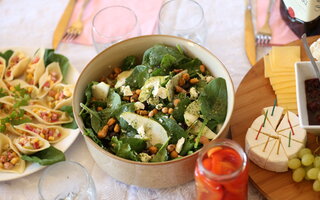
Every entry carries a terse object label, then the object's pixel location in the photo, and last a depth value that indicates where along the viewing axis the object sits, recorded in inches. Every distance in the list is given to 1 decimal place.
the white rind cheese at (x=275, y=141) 43.3
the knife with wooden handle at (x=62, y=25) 61.9
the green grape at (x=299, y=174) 42.6
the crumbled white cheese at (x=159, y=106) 46.2
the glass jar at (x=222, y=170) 35.3
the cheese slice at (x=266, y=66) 52.3
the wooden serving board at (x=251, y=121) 42.7
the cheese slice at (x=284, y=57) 51.4
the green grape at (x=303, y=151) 42.9
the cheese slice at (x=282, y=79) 50.5
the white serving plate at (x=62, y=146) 46.6
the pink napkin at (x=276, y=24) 58.4
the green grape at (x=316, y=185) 41.4
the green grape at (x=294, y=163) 42.6
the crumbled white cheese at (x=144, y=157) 42.4
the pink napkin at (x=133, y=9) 62.4
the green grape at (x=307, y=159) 41.9
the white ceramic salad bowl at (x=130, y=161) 41.1
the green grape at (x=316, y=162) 41.6
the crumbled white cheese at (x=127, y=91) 47.8
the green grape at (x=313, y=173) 41.4
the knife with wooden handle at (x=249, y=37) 57.1
